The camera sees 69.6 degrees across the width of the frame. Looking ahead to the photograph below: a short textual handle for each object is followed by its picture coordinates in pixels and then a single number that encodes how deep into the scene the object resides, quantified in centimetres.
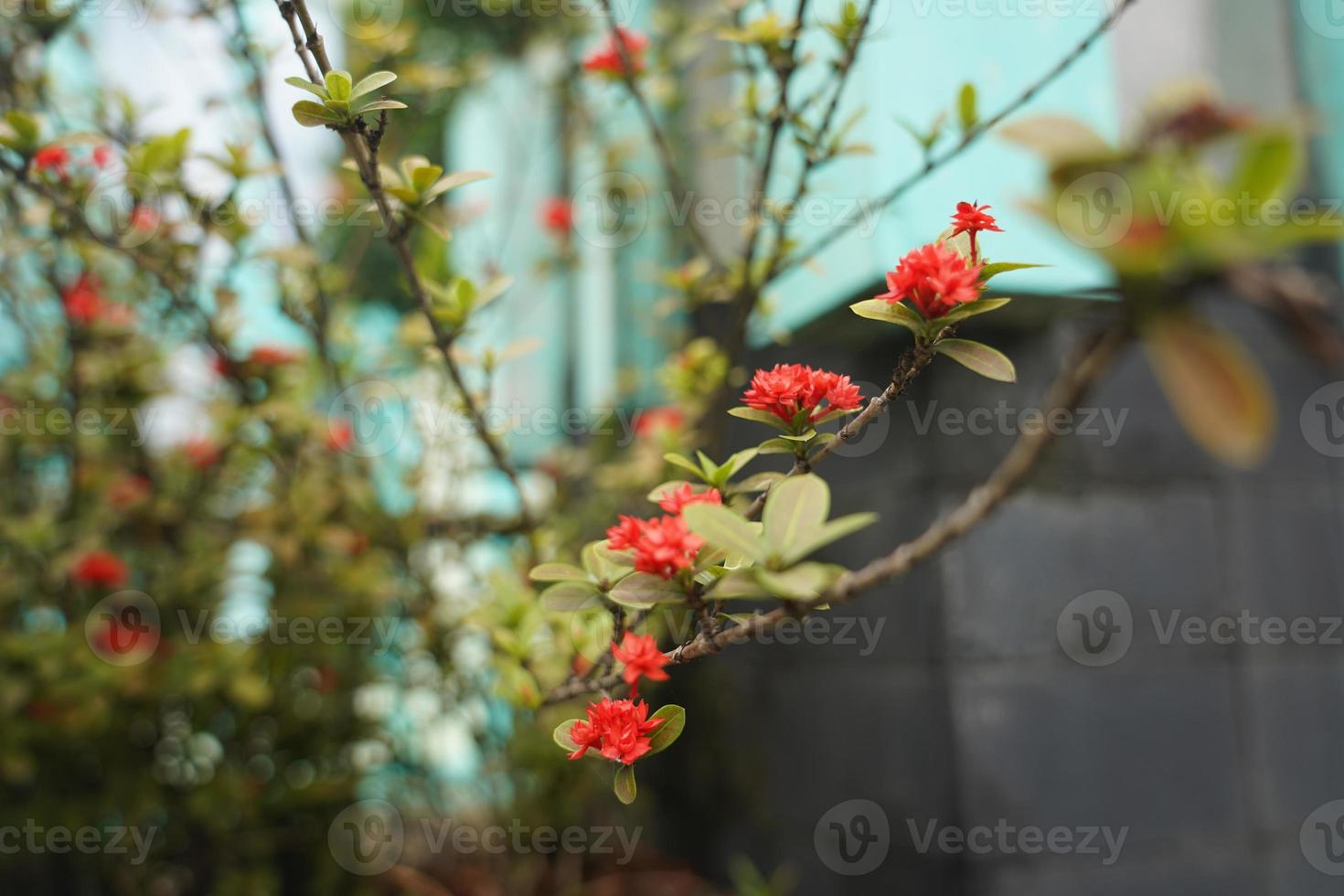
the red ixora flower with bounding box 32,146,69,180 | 107
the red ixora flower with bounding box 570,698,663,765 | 65
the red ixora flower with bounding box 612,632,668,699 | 62
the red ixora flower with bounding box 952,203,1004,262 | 58
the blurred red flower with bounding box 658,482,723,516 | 64
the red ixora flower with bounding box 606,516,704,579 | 59
